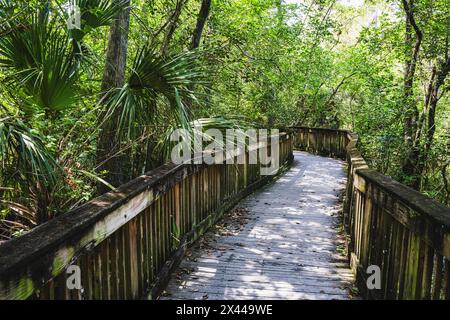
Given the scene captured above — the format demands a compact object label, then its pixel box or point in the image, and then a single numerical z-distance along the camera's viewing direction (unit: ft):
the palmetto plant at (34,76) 10.75
